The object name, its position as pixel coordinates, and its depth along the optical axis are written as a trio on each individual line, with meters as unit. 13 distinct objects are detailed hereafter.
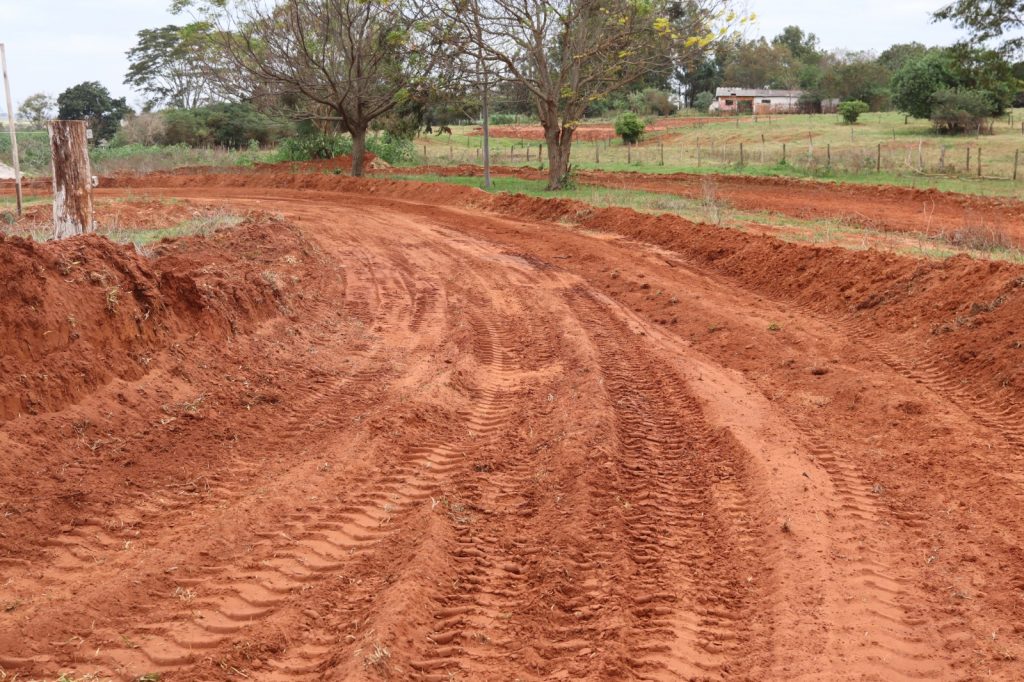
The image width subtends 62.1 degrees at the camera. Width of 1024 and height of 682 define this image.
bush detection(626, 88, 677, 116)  77.53
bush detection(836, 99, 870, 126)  54.03
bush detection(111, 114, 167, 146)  50.12
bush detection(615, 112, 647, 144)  51.66
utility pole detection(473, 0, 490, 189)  24.94
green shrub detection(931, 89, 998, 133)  42.41
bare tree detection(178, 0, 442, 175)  30.14
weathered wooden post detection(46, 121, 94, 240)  9.88
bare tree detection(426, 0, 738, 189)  24.86
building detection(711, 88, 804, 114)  78.39
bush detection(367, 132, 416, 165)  42.69
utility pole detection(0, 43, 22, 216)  15.85
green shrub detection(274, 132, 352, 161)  40.69
